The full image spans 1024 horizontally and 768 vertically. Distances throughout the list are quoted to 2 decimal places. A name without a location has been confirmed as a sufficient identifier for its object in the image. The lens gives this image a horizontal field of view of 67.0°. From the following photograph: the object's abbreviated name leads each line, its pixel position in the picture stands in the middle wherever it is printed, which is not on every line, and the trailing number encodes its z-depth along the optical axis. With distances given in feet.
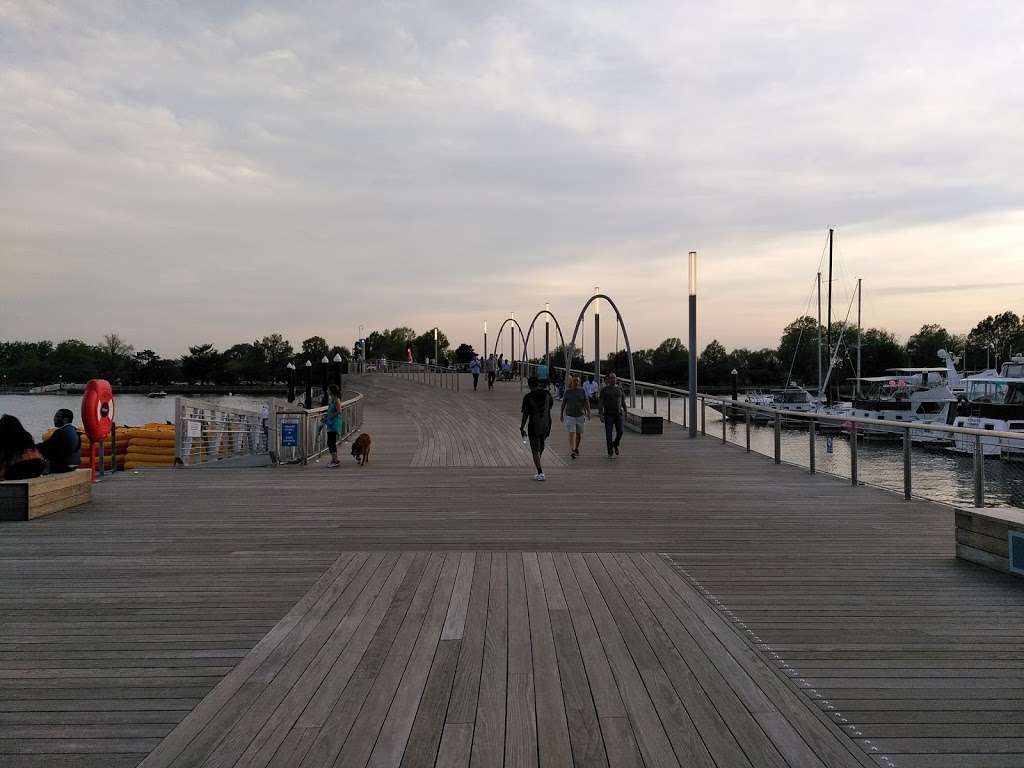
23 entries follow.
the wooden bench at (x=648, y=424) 61.62
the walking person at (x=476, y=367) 117.80
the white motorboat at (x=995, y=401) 109.50
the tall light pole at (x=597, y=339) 88.74
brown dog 43.70
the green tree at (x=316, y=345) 495.98
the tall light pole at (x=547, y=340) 121.08
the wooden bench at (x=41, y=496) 25.68
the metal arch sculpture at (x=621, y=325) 73.83
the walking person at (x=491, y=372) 115.49
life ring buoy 34.50
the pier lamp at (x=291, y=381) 128.84
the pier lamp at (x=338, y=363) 107.22
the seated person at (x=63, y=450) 30.29
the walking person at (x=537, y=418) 36.32
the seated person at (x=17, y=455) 28.04
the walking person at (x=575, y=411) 45.85
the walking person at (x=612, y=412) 46.52
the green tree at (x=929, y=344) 409.08
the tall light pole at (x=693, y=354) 58.39
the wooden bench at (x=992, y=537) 18.11
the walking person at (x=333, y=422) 43.54
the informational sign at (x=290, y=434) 44.24
